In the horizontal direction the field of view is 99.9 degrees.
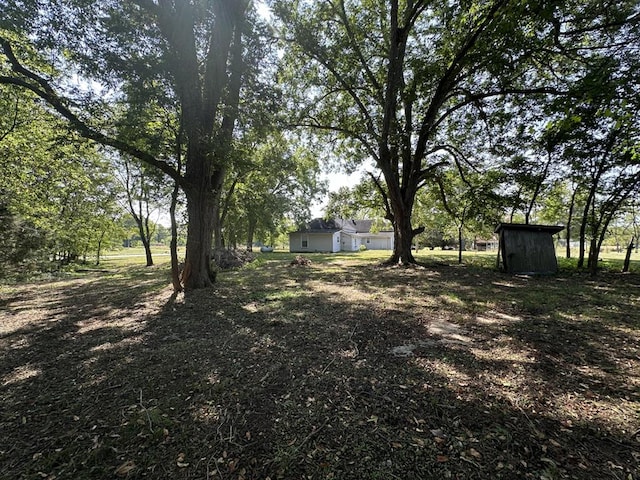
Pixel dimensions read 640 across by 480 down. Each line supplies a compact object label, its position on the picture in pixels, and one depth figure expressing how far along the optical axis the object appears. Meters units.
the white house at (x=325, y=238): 30.81
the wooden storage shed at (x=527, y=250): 9.66
